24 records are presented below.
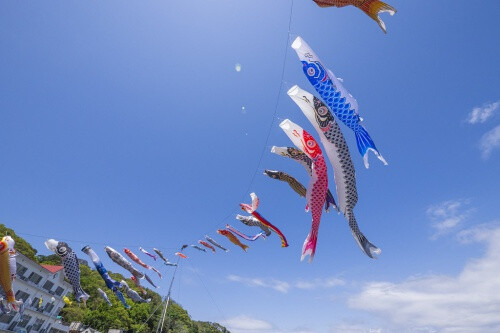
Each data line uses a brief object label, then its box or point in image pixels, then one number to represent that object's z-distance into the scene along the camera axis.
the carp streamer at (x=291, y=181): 10.16
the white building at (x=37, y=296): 26.66
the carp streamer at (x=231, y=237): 16.40
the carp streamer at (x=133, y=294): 13.68
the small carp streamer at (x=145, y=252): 18.71
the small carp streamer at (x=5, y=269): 10.93
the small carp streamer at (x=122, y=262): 14.49
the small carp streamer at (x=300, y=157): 8.36
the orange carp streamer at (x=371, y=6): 6.54
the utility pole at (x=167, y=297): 20.23
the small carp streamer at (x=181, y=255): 21.30
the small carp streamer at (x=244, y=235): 14.64
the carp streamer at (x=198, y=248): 19.92
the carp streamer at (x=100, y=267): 11.74
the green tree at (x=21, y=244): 39.35
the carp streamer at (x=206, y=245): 18.61
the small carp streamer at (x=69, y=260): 11.23
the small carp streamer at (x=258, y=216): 11.95
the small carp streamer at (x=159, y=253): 19.56
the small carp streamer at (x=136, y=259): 17.33
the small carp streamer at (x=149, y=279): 15.44
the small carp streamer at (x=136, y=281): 14.93
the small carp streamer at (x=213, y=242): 18.47
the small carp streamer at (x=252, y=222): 13.37
